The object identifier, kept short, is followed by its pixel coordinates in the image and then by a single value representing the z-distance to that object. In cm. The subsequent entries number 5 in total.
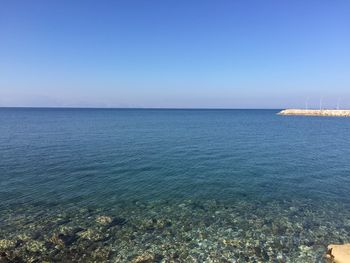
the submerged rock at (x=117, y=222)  1526
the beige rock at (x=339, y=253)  1141
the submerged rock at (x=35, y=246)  1250
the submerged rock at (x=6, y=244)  1264
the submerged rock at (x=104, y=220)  1541
